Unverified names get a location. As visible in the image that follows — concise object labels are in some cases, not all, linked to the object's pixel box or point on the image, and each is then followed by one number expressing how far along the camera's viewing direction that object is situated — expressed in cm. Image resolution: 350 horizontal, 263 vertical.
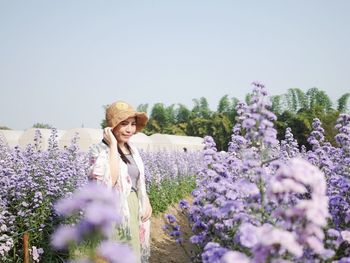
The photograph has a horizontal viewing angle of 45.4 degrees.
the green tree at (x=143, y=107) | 5138
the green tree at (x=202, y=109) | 4682
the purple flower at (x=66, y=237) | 123
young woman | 372
